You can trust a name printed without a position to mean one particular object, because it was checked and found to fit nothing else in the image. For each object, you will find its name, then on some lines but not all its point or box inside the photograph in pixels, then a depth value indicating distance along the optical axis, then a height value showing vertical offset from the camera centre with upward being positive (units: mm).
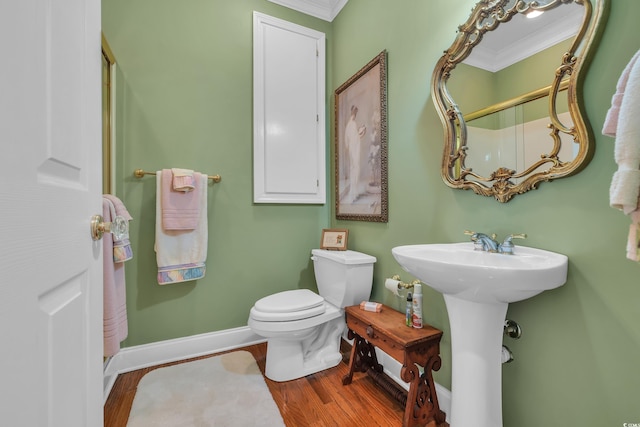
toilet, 1540 -616
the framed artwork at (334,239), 2004 -201
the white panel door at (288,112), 2098 +812
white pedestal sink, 842 -349
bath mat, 1295 -987
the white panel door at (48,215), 353 -3
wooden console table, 1212 -666
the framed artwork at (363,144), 1729 +484
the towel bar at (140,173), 1728 +258
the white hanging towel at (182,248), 1737 -231
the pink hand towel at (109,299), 1263 -412
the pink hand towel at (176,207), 1729 +39
